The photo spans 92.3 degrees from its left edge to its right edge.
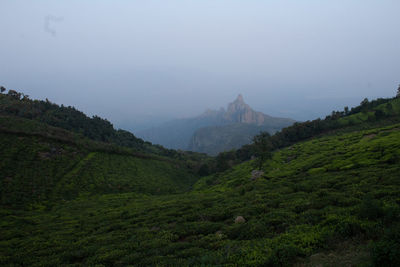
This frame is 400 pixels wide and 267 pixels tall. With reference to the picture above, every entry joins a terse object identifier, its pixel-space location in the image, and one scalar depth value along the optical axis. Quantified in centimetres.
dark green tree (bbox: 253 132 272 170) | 5512
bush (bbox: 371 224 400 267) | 661
